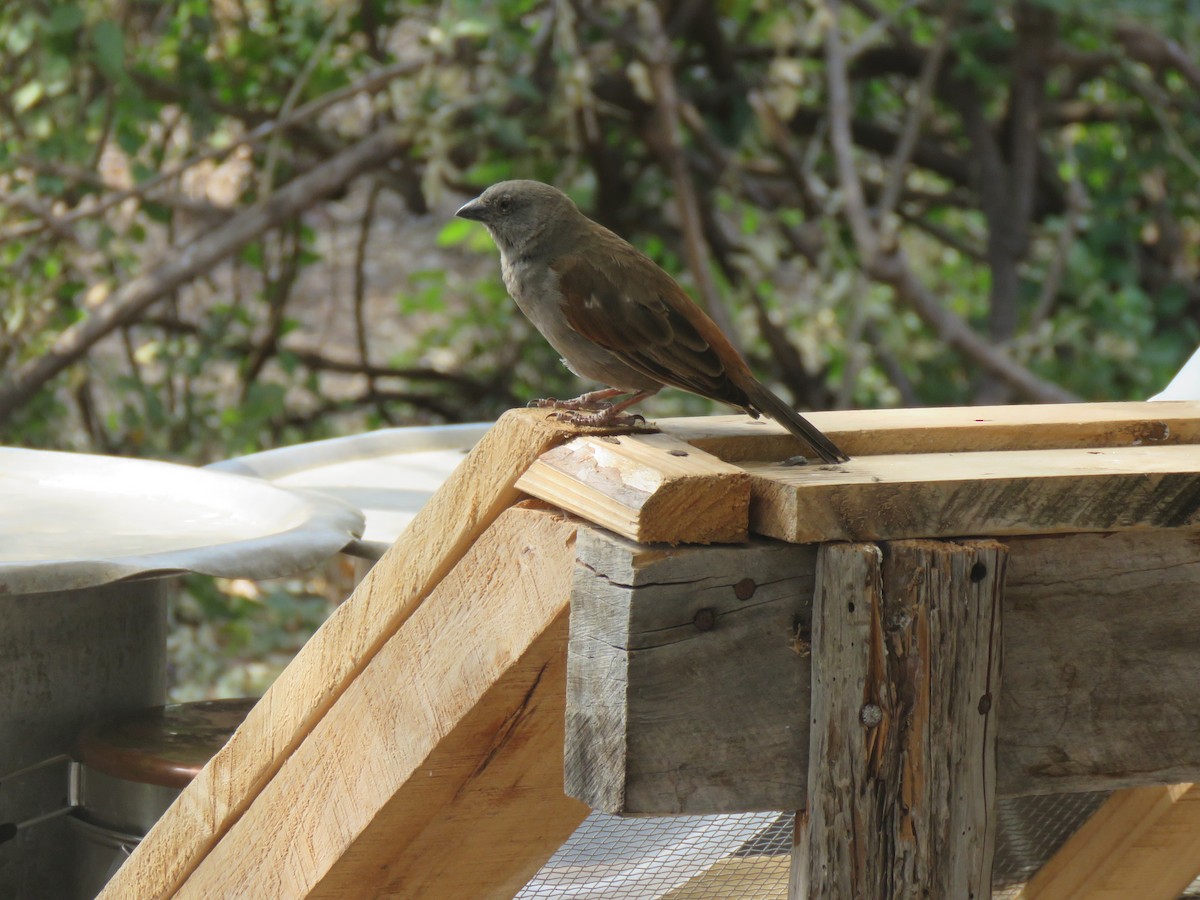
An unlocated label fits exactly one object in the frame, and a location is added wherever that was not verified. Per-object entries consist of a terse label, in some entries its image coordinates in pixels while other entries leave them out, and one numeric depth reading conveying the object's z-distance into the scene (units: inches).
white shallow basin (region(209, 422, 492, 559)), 263.7
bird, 178.2
